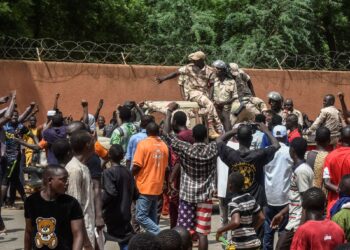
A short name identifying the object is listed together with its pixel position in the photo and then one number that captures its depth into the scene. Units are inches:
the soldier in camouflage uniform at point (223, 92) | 534.6
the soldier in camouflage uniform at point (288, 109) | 508.7
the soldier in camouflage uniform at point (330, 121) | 489.1
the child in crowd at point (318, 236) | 241.4
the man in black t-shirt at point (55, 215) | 239.9
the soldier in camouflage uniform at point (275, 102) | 479.8
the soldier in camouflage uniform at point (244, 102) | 533.3
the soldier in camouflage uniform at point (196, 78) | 536.7
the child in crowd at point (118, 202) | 329.1
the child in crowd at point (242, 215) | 298.7
